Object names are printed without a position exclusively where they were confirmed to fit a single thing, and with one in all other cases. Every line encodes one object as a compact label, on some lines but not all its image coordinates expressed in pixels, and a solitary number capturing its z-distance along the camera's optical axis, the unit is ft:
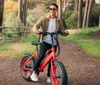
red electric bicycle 14.97
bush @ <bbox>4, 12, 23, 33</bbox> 61.62
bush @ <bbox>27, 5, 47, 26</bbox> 107.15
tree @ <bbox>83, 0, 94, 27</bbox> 77.04
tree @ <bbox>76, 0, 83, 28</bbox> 77.42
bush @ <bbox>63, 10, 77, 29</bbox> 88.30
